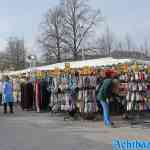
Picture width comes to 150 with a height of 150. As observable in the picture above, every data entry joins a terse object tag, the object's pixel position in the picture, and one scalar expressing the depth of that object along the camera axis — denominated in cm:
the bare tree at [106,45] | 3897
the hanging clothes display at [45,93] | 984
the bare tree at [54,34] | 3593
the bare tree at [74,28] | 3528
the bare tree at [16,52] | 4322
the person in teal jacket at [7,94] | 991
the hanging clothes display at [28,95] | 1046
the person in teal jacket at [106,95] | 715
